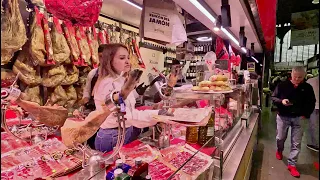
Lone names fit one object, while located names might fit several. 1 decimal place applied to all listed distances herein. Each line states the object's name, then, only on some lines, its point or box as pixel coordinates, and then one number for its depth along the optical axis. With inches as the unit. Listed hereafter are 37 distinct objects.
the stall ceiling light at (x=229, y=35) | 183.9
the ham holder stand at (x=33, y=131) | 62.9
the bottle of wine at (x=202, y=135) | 74.2
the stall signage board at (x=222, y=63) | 155.0
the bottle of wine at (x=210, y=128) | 73.7
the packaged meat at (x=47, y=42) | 102.7
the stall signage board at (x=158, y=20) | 77.3
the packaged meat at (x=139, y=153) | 57.1
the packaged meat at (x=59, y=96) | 115.5
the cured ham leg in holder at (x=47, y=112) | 43.3
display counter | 49.4
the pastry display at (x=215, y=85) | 87.1
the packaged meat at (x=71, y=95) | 120.7
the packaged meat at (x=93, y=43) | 125.2
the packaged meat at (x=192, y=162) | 55.1
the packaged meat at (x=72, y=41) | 115.2
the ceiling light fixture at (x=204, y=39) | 224.6
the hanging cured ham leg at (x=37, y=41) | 97.5
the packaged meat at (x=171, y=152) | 61.5
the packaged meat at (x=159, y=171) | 50.8
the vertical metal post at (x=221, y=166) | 69.5
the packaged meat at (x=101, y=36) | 128.9
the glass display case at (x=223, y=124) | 68.4
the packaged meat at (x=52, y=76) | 110.4
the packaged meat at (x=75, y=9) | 50.4
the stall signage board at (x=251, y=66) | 359.8
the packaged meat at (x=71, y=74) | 119.9
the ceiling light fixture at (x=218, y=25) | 131.3
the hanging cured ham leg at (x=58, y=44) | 108.3
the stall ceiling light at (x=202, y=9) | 106.7
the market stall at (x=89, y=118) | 46.6
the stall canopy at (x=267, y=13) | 117.7
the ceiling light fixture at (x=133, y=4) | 119.9
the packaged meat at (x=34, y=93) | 102.7
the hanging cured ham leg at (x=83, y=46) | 120.2
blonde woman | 57.7
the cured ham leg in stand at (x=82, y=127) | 41.9
